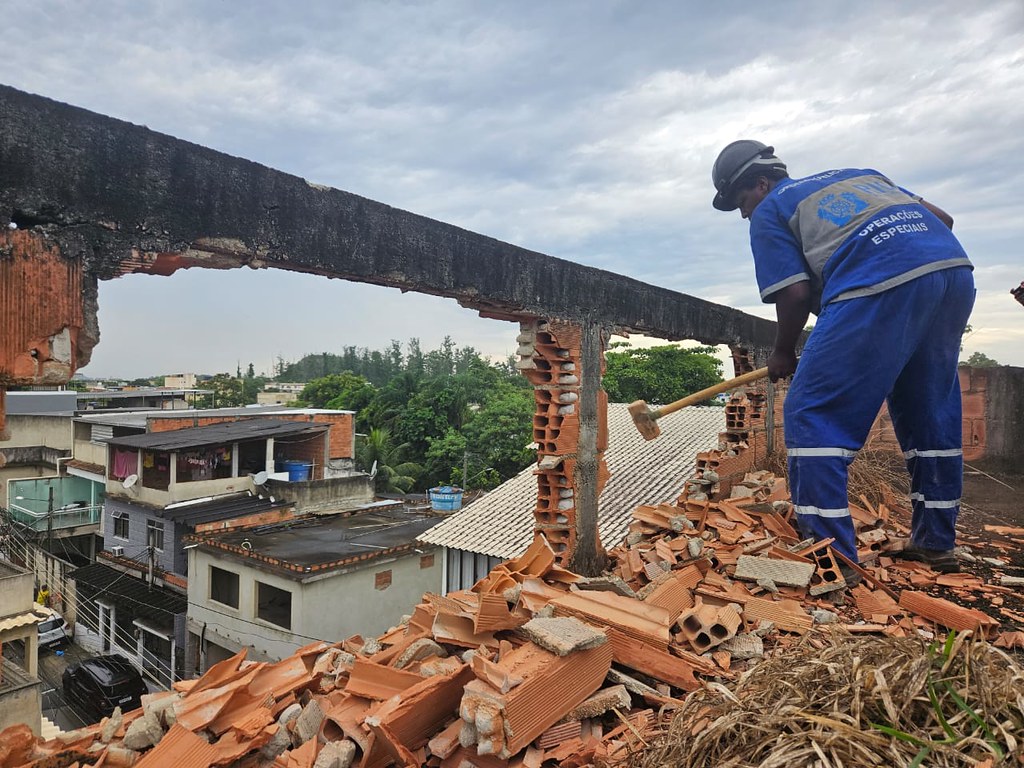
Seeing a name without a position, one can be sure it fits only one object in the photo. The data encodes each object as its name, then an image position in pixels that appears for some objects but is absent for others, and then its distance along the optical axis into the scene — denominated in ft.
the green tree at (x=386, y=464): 72.64
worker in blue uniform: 9.41
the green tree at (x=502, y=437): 73.82
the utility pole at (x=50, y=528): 51.77
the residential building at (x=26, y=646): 24.76
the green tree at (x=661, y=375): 71.72
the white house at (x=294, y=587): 33.91
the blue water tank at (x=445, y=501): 53.06
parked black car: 36.53
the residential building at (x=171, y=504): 43.04
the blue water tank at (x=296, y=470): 51.55
